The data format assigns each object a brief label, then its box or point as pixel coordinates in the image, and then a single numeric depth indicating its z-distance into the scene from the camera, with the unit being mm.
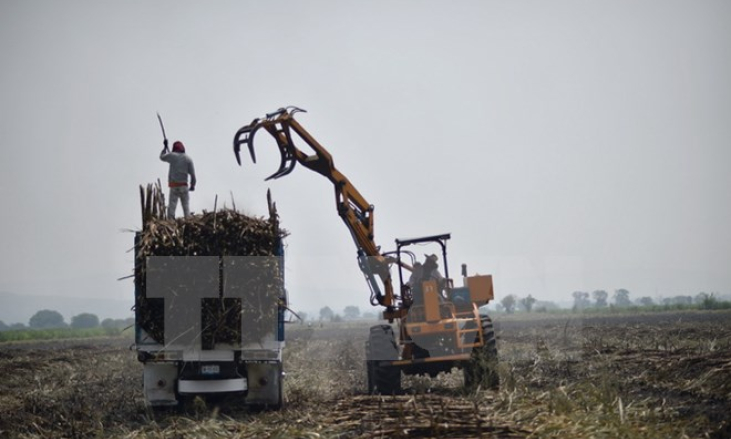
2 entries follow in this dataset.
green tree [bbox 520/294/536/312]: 93312
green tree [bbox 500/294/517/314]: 104812
